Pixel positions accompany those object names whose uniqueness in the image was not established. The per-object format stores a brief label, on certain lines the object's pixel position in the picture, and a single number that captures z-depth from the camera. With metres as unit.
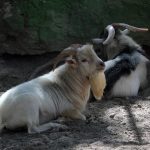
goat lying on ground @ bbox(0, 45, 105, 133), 12.80
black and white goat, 16.83
